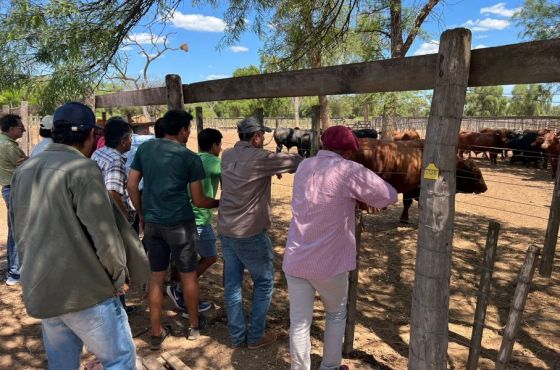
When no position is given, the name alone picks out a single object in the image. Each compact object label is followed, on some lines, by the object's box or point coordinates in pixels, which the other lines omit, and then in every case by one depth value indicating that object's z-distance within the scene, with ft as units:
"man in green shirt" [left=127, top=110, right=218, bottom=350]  11.02
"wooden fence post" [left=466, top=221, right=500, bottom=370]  9.04
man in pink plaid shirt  8.39
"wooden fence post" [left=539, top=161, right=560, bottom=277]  11.89
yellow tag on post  8.09
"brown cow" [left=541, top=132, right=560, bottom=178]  52.11
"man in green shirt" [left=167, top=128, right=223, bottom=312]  12.53
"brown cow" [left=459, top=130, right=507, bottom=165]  62.08
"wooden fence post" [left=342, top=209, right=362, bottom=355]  11.21
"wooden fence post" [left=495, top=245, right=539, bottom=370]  8.07
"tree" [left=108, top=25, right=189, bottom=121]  98.63
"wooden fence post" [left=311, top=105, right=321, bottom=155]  11.55
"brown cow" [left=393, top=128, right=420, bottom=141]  58.29
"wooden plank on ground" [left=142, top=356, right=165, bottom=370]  10.50
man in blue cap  6.63
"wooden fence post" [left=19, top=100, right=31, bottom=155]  37.66
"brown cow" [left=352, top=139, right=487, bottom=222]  21.47
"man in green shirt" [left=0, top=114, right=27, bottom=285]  16.40
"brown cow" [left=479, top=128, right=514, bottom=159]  66.05
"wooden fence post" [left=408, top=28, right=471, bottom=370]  7.69
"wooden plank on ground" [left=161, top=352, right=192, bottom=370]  10.41
